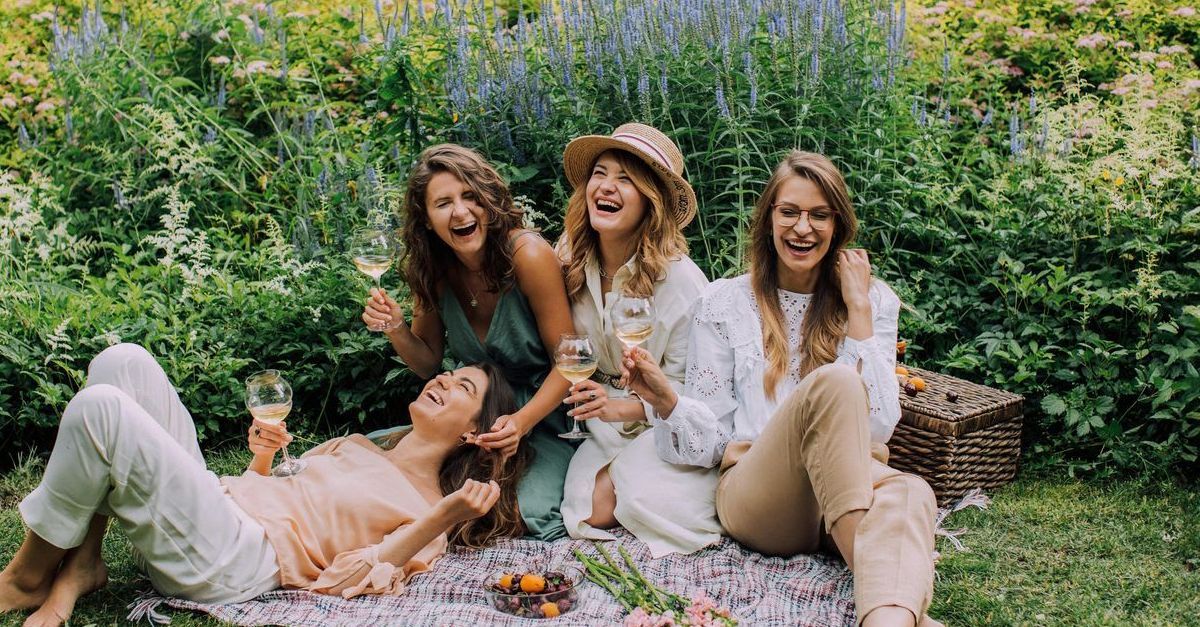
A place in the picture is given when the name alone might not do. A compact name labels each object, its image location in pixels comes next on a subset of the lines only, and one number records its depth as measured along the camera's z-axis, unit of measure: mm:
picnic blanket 3227
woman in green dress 3895
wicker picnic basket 4172
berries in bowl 3279
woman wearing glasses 3148
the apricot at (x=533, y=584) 3297
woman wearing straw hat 3791
